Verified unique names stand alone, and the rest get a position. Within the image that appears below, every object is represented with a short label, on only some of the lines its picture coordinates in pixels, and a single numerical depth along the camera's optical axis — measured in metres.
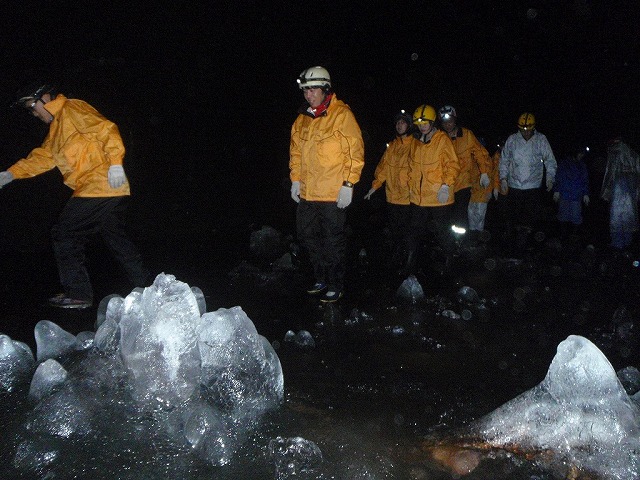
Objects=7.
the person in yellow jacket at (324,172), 4.74
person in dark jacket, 8.43
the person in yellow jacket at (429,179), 5.95
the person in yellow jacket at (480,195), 8.52
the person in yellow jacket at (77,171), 4.47
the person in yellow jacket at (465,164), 7.76
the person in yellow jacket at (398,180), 6.58
